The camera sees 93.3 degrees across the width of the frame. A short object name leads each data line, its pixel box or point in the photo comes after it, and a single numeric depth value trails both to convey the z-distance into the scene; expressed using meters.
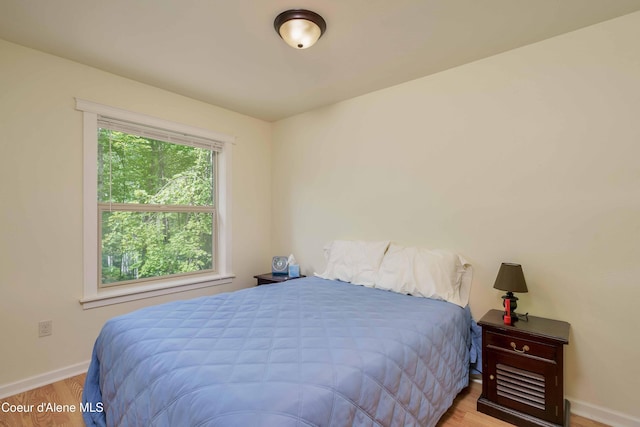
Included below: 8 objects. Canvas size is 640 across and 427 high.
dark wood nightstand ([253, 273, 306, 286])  3.28
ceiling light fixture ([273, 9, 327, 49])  1.76
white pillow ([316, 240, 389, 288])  2.67
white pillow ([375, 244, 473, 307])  2.26
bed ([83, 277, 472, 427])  1.04
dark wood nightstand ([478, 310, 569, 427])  1.71
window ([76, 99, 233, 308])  2.52
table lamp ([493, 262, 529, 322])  1.94
